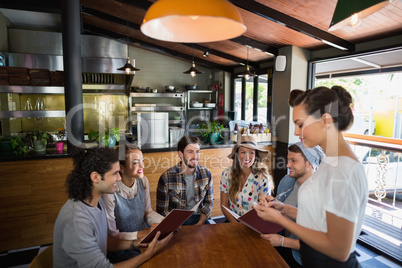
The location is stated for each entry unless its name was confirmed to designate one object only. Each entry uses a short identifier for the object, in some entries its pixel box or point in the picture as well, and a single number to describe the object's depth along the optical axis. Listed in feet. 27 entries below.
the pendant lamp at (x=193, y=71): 17.35
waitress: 3.54
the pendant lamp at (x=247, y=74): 16.76
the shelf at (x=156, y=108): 23.82
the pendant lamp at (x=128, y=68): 14.79
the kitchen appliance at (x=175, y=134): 15.89
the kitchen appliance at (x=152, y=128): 14.76
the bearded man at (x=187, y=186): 8.14
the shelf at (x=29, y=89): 12.21
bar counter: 10.50
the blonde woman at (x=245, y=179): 7.95
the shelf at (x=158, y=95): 23.12
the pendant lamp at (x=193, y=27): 3.60
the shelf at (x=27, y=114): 12.48
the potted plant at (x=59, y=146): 11.57
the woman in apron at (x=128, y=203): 6.47
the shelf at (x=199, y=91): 25.60
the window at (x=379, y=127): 11.91
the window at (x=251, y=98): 22.56
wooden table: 4.74
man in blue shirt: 7.07
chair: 4.32
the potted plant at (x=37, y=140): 11.40
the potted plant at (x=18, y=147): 10.94
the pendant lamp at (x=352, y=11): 5.68
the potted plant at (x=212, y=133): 14.49
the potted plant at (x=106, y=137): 12.04
